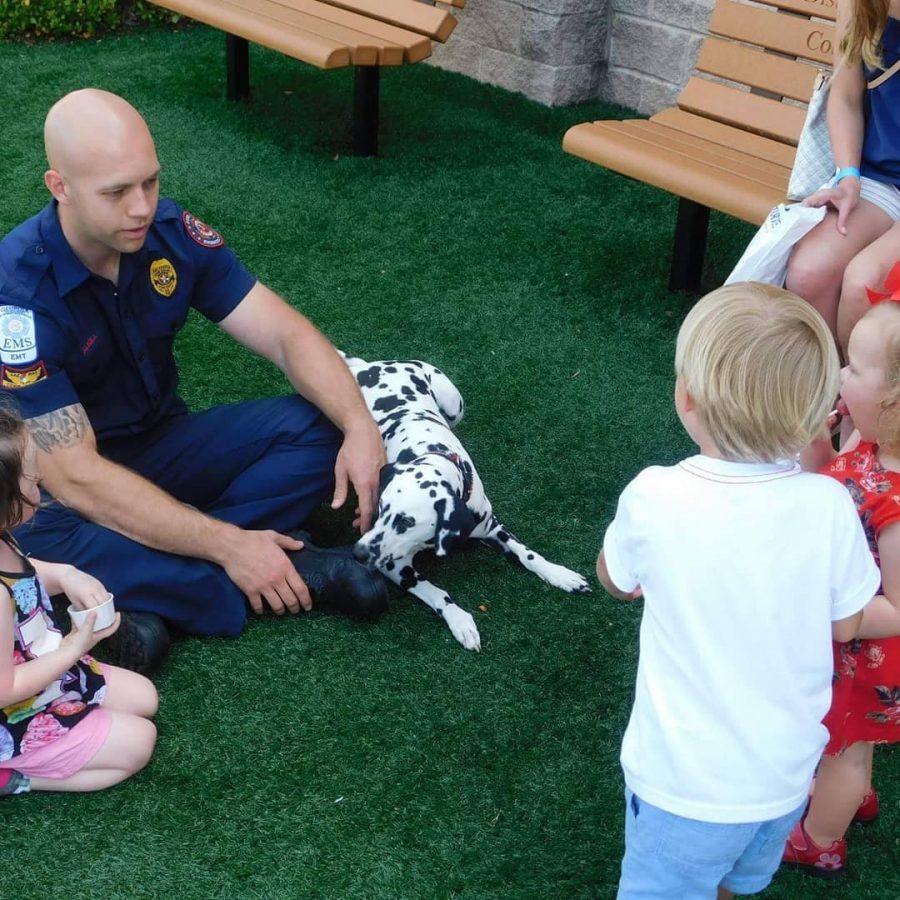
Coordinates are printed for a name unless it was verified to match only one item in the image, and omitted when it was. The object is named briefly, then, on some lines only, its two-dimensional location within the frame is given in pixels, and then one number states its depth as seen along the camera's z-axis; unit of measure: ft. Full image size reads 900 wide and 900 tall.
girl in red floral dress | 7.63
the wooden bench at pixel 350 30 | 20.36
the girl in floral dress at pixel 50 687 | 8.75
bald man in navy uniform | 10.69
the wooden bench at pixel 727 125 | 15.83
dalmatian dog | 11.47
